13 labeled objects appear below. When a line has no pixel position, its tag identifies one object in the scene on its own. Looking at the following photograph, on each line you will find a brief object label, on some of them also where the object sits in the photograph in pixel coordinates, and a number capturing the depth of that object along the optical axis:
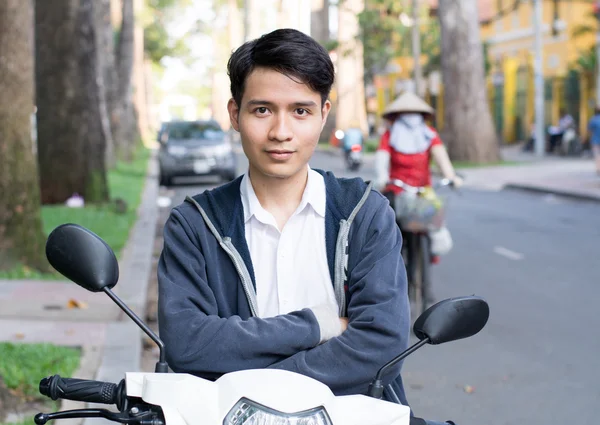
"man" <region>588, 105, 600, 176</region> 25.44
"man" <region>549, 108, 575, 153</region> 37.50
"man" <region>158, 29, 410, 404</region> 2.74
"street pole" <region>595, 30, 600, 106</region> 35.54
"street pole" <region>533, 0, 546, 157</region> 35.62
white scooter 2.26
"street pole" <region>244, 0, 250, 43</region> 78.75
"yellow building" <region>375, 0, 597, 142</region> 41.22
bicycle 8.71
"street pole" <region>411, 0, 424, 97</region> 34.66
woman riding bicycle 8.92
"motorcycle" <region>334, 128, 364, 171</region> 33.16
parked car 27.31
